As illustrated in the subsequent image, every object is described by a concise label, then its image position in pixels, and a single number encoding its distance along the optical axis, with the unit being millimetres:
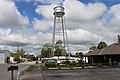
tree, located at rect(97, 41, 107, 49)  45725
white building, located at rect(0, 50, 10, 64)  44026
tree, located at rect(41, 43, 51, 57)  48972
